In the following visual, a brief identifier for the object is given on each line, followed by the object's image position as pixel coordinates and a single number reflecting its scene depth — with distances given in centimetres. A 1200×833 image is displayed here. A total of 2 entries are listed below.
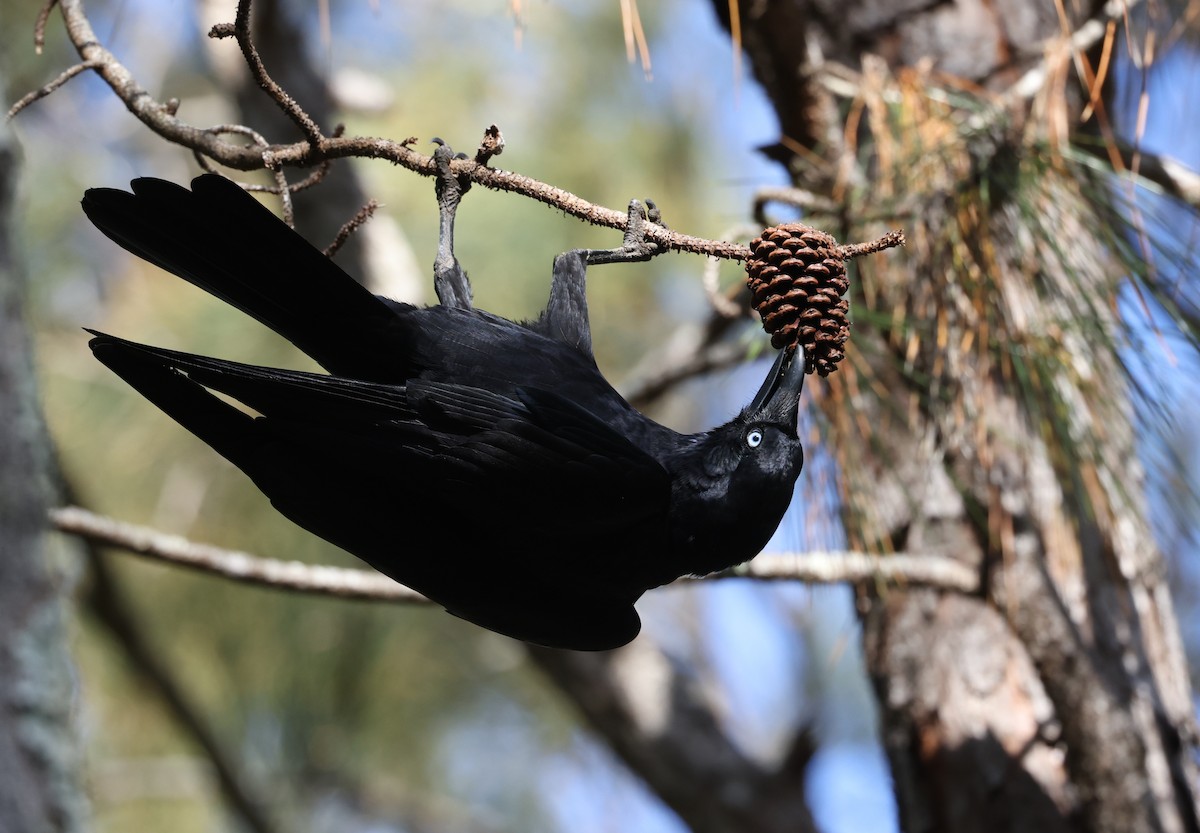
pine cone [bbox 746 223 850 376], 960
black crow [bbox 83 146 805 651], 972
